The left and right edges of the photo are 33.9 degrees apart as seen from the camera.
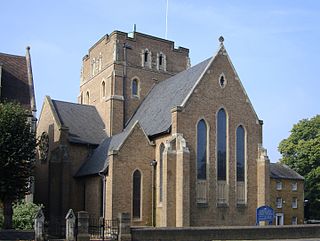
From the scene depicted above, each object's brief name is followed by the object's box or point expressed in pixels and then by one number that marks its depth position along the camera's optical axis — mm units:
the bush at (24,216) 35094
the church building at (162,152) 39938
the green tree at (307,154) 65562
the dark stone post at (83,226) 30750
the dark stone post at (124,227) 31281
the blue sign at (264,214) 37969
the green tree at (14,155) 34531
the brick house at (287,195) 59406
